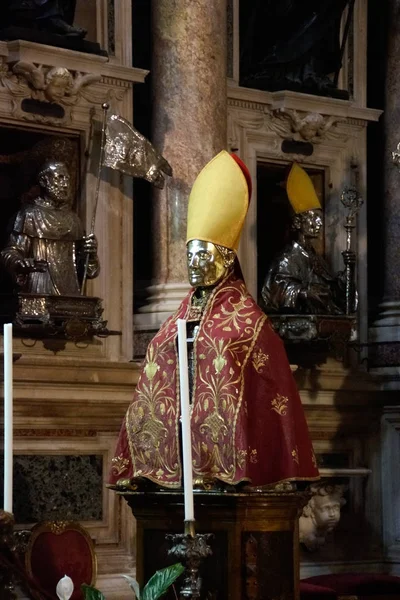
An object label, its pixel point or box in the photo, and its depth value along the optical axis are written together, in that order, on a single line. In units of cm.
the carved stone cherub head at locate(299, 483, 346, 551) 1057
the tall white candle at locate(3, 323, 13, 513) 380
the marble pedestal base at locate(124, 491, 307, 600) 700
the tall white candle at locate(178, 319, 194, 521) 421
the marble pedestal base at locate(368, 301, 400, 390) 1154
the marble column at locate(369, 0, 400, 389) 1160
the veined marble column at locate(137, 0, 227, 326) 1001
